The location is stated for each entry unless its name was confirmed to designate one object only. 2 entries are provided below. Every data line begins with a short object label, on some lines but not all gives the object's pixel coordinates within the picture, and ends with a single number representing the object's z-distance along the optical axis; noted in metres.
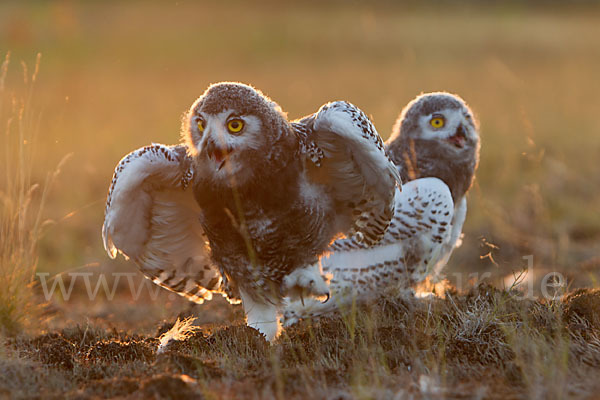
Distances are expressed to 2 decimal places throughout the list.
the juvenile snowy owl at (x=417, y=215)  10.22
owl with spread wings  7.69
